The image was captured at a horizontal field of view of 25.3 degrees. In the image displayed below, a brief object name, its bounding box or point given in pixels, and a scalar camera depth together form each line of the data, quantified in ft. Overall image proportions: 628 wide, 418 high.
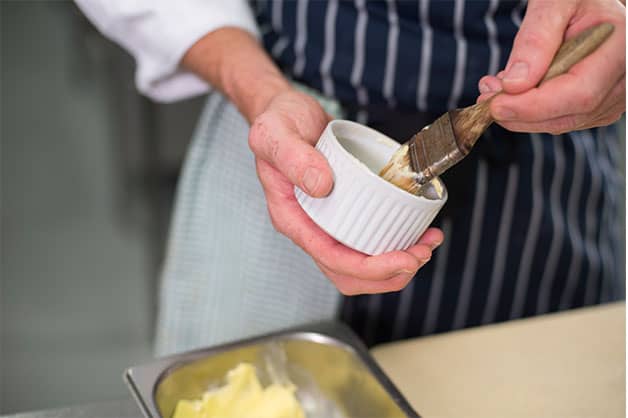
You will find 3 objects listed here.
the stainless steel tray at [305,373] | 3.32
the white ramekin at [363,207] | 2.98
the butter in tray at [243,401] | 3.37
